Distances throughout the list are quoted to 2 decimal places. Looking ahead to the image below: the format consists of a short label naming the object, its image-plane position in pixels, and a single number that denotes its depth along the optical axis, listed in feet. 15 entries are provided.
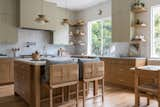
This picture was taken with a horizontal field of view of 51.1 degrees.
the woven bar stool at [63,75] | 9.44
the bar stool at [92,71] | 10.94
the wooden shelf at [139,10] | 15.61
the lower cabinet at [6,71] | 16.83
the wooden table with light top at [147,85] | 9.81
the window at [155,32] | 15.51
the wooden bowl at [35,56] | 12.28
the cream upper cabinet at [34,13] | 17.70
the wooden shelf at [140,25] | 15.74
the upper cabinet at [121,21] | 16.08
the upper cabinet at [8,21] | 17.44
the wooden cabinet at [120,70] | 15.19
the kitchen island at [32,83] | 10.21
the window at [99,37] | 20.04
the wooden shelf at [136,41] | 15.72
